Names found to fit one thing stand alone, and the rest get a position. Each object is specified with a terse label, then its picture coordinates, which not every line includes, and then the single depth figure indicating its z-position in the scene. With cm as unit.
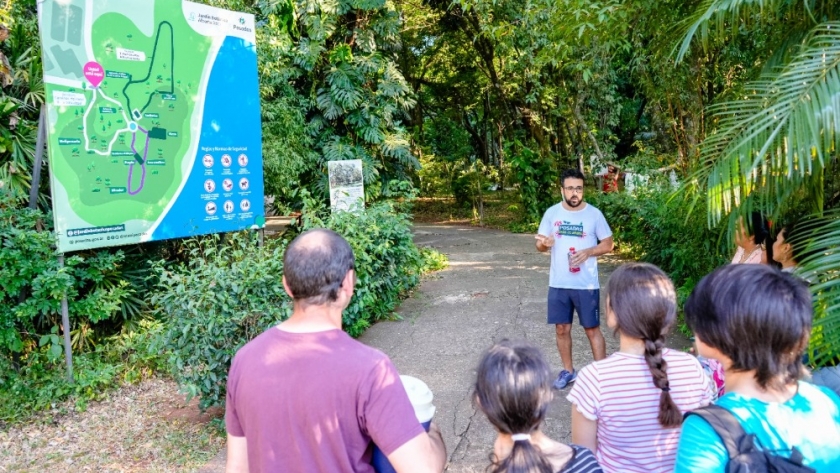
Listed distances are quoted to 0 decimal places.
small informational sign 841
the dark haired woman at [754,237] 362
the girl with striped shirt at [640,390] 206
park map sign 486
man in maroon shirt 168
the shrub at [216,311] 428
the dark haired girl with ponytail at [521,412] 165
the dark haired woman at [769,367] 146
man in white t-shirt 459
